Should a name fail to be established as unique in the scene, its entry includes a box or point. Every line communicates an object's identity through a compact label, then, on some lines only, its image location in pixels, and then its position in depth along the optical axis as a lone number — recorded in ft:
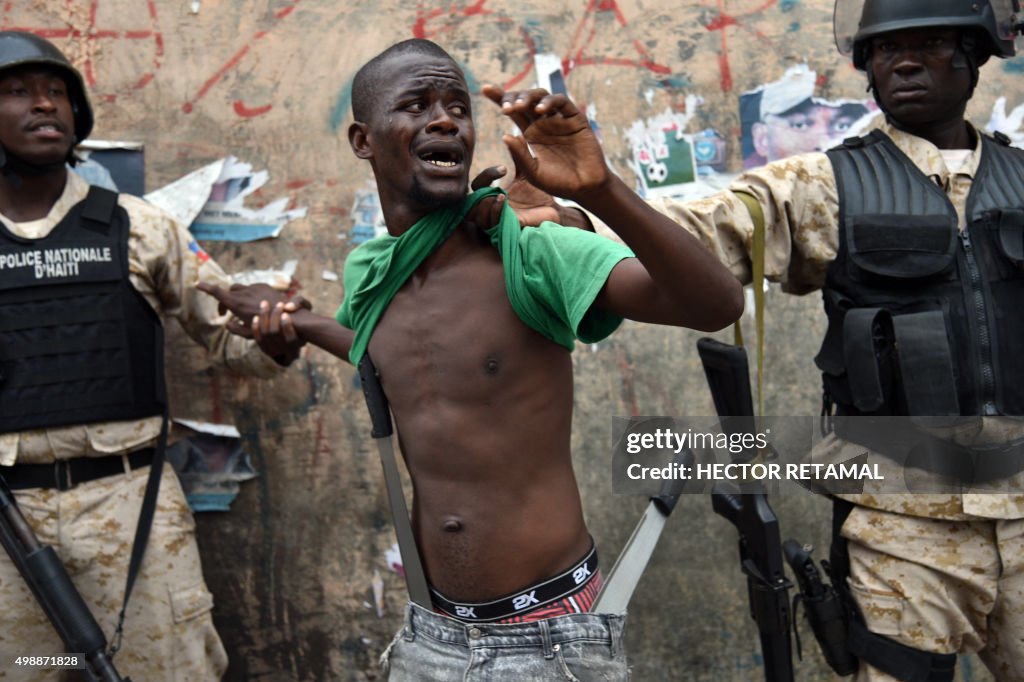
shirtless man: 6.98
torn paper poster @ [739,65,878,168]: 11.96
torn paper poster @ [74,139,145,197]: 12.29
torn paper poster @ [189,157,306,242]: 12.39
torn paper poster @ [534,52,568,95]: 12.11
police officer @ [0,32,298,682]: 10.37
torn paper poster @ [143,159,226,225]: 12.28
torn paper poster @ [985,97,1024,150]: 11.83
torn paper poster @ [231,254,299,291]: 12.24
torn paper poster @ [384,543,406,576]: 12.34
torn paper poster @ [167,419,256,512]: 12.40
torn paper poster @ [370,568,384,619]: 12.41
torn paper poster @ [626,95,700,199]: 12.03
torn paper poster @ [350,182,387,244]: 12.33
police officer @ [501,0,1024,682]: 8.84
